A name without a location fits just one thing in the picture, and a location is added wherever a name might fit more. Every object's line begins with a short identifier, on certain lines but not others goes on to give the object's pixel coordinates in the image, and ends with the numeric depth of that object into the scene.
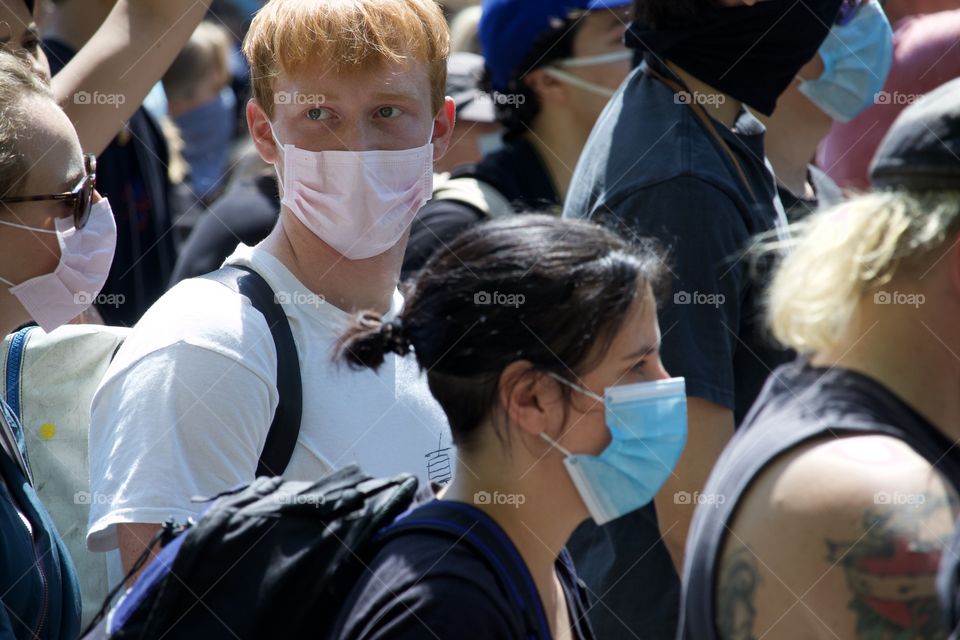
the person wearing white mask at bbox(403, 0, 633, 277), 8.41
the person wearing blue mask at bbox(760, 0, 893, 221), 6.95
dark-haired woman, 4.11
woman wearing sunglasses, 4.75
